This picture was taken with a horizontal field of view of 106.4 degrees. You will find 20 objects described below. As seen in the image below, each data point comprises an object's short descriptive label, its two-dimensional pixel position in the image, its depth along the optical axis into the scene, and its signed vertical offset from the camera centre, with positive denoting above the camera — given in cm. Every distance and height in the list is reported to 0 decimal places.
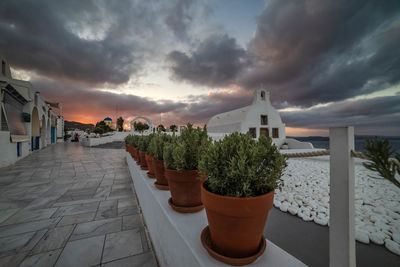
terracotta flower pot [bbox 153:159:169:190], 207 -57
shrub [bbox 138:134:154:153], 340 -18
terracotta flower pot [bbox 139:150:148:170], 330 -59
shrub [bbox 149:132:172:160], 217 -15
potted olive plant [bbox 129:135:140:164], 478 -37
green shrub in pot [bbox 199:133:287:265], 92 -40
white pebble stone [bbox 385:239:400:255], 211 -163
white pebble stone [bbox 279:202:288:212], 319 -159
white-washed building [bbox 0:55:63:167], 718 +125
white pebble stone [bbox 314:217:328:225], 270 -160
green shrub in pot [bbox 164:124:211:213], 149 -40
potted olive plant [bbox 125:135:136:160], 479 -54
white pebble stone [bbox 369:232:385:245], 228 -162
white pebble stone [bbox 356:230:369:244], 230 -162
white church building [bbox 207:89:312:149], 1912 +190
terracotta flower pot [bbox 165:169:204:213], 148 -57
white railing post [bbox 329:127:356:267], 75 -33
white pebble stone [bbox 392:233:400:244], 231 -163
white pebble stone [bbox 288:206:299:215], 307 -159
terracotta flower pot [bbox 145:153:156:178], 260 -59
